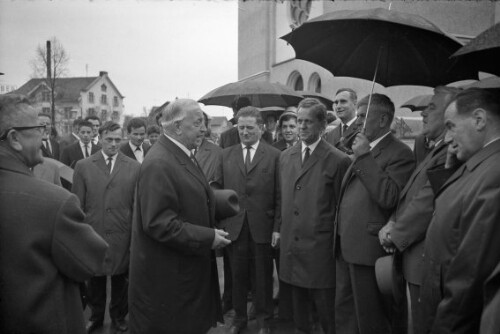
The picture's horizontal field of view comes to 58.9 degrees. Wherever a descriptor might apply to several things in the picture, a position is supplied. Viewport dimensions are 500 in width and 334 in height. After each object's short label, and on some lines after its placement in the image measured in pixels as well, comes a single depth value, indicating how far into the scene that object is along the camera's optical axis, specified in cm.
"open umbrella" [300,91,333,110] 908
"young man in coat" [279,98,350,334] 422
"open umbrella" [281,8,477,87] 356
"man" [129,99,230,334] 319
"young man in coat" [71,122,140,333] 482
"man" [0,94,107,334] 206
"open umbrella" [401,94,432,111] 1130
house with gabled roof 5878
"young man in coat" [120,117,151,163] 627
